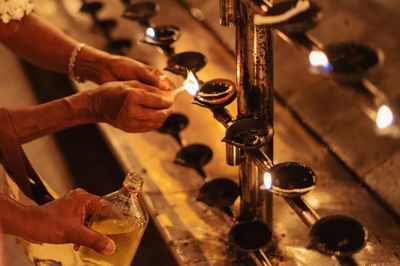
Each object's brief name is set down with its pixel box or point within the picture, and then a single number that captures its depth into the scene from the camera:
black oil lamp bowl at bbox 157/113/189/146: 1.71
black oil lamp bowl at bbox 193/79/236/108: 1.34
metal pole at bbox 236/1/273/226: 1.29
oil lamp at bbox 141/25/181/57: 1.55
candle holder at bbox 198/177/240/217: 1.48
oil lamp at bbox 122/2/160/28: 1.74
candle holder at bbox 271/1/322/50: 1.08
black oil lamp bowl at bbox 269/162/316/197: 1.21
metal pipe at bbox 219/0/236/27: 1.29
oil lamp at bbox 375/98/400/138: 1.03
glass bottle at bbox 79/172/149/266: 1.28
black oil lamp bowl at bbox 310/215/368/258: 1.23
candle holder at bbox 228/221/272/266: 1.33
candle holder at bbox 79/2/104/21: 2.05
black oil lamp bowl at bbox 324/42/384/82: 1.07
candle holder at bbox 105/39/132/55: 2.03
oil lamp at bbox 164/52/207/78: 1.47
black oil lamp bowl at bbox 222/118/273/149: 1.25
